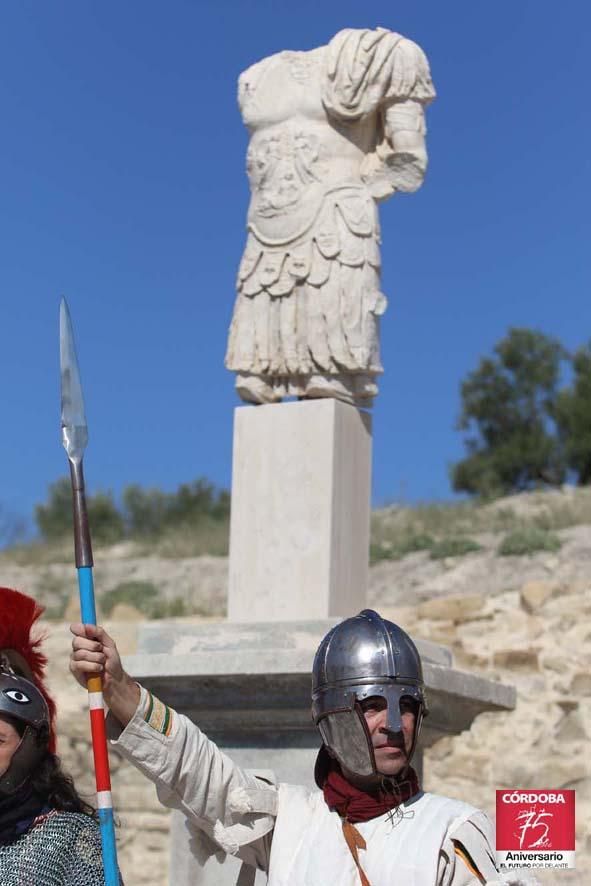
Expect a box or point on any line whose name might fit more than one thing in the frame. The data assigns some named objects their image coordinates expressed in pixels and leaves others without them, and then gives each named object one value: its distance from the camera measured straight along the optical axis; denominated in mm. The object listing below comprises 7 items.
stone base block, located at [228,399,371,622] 5996
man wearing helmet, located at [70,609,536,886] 2836
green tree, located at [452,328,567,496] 26172
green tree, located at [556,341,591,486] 24938
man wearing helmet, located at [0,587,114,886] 3070
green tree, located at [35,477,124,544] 27328
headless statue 6254
